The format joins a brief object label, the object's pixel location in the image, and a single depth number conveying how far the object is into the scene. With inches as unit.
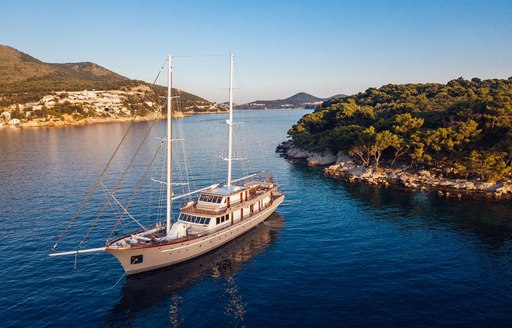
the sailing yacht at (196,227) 1163.9
